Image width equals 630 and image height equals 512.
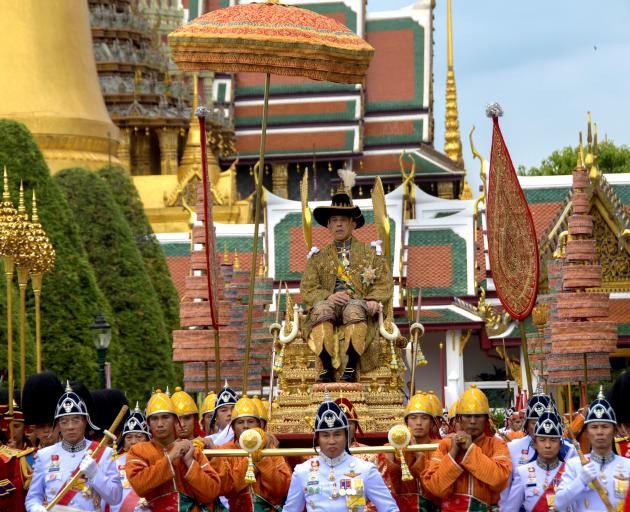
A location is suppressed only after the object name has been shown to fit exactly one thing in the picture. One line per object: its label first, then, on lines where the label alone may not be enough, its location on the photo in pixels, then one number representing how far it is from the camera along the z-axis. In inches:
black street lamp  1049.5
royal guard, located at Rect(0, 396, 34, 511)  612.7
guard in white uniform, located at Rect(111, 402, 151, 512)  624.7
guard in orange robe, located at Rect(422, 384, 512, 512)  567.5
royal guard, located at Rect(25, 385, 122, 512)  578.8
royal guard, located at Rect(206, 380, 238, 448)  682.8
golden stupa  1640.0
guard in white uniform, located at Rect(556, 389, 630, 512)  540.4
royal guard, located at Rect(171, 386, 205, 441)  625.0
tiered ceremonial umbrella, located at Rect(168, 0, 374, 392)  829.8
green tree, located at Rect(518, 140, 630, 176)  2810.0
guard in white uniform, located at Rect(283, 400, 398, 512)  533.0
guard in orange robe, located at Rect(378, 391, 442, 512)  592.1
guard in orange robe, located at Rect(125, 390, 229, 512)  568.7
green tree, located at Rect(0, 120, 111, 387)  1159.6
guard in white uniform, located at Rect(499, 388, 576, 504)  593.9
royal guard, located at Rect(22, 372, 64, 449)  683.4
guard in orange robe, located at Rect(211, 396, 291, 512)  595.2
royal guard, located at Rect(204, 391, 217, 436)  729.5
